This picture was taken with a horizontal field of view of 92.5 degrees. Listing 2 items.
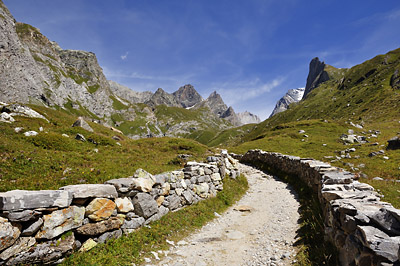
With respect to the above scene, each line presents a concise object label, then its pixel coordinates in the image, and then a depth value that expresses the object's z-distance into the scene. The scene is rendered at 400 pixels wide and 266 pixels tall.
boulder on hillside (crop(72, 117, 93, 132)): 31.19
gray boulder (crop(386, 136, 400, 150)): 26.97
